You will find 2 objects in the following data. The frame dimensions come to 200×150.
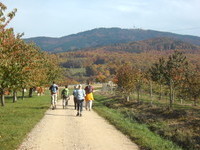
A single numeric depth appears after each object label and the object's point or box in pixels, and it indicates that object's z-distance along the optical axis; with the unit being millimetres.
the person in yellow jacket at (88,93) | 20531
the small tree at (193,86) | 31250
